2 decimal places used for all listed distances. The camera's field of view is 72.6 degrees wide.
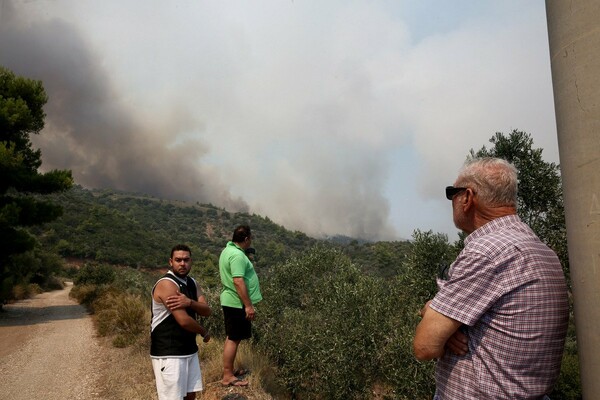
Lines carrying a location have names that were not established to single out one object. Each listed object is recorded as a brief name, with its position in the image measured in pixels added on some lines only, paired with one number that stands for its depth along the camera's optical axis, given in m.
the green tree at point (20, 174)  14.00
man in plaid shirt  1.56
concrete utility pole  1.33
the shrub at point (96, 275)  23.37
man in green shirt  4.80
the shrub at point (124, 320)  10.15
